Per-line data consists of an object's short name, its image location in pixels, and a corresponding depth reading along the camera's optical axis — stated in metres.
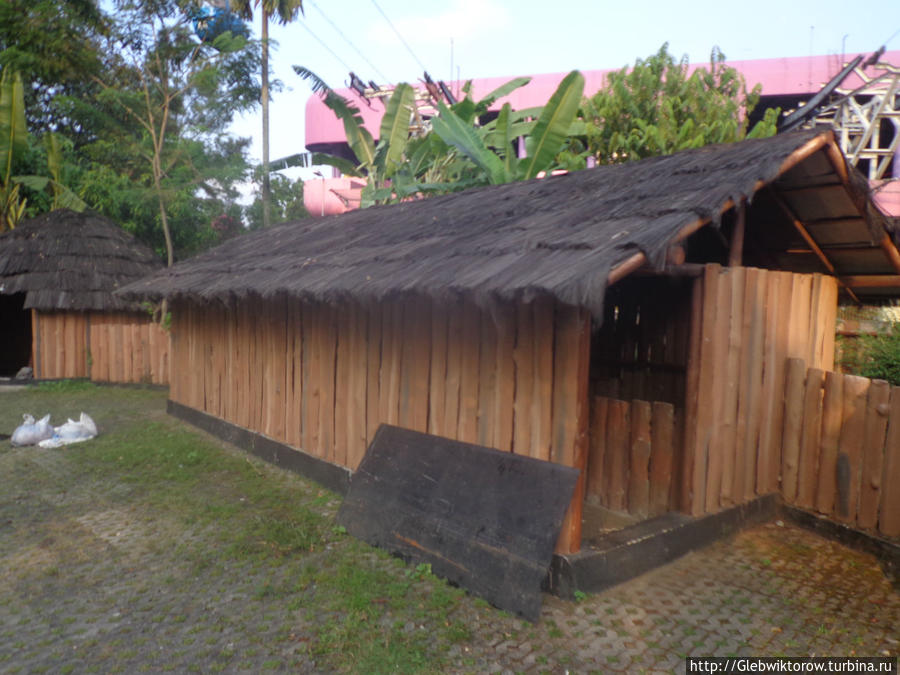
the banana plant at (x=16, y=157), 15.79
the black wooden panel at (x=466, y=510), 4.34
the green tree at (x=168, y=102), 17.59
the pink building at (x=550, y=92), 22.67
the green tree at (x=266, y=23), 18.77
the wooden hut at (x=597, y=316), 4.51
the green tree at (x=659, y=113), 14.48
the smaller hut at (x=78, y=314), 15.11
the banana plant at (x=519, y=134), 10.16
